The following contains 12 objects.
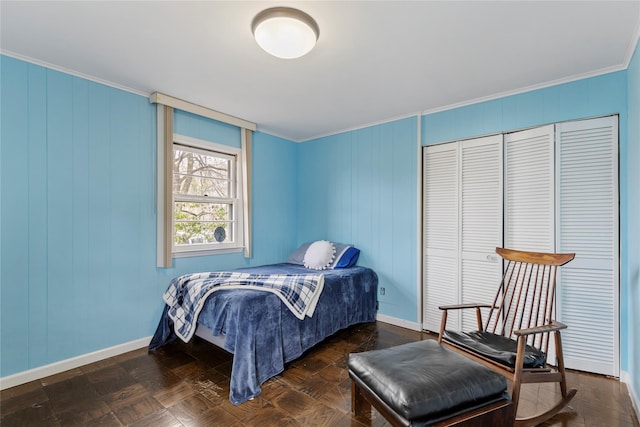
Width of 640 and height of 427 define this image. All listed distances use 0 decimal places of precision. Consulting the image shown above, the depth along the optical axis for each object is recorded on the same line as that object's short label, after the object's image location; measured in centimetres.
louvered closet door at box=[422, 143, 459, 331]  315
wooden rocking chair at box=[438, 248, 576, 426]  165
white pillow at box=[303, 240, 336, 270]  359
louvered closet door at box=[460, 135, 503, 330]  288
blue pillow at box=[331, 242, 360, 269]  360
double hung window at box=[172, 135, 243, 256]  323
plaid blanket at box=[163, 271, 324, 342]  248
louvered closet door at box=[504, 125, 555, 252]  259
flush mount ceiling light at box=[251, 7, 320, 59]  173
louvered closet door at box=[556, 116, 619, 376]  234
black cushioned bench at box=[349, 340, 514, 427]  137
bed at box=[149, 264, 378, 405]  215
